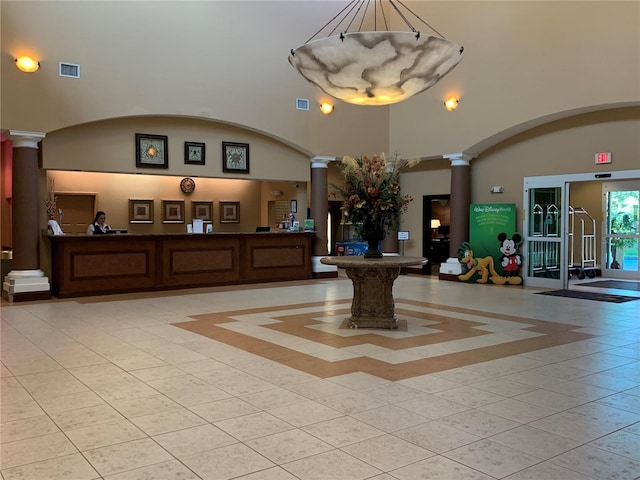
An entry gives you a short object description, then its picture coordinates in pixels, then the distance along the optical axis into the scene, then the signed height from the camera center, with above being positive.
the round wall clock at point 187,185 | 12.57 +0.97
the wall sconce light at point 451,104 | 11.77 +2.56
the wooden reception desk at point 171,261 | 9.43 -0.56
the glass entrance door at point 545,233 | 10.75 -0.09
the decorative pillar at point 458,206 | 12.14 +0.48
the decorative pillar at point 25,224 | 9.04 +0.10
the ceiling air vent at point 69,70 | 9.24 +2.58
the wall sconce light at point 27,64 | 8.85 +2.55
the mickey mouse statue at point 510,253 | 11.26 -0.47
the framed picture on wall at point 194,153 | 10.88 +1.45
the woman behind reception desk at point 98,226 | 9.89 +0.07
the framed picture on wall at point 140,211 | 12.07 +0.40
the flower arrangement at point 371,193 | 6.54 +0.41
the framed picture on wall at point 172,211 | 12.41 +0.40
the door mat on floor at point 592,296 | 9.21 -1.11
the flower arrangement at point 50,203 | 9.77 +0.46
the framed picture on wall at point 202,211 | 12.73 +0.41
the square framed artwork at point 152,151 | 10.34 +1.43
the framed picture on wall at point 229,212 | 13.18 +0.40
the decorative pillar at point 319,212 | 12.46 +0.37
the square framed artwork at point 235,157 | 11.37 +1.43
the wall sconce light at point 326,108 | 12.20 +2.56
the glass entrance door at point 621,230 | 12.37 -0.04
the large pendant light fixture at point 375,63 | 5.59 +1.67
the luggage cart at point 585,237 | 13.03 -0.20
